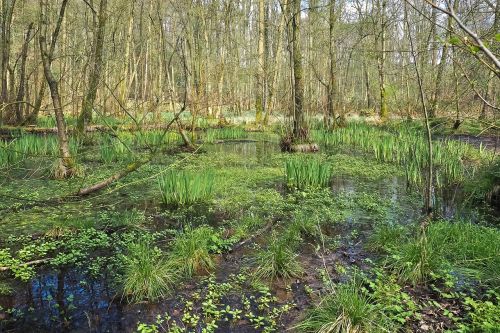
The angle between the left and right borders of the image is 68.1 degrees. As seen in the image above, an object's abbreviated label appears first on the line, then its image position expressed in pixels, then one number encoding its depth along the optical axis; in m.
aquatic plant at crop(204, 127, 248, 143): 10.95
